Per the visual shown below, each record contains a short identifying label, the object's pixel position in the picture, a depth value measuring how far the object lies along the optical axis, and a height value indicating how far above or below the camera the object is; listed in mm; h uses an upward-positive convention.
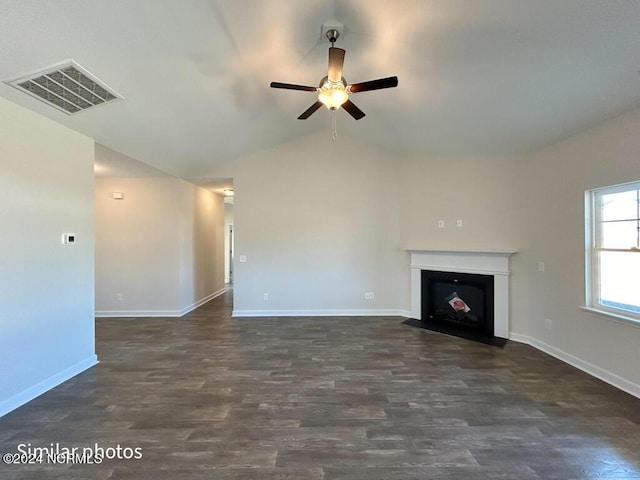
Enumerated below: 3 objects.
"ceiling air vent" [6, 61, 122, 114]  2430 +1321
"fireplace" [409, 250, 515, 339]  4625 -706
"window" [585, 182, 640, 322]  3047 -97
